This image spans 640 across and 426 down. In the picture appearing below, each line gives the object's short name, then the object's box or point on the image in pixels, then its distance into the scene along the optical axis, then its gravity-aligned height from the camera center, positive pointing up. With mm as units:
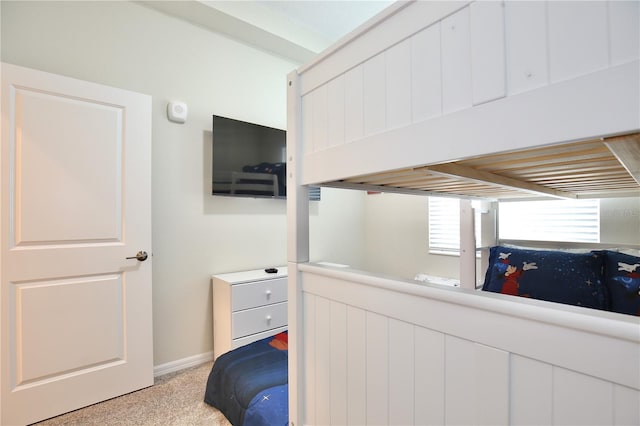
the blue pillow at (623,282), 1286 -301
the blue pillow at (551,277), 1376 -310
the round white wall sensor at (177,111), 2432 +816
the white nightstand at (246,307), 2387 -755
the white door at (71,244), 1777 -180
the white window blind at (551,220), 2014 -56
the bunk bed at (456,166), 487 +124
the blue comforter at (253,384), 1351 -833
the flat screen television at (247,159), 2613 +497
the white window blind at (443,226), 3164 -136
